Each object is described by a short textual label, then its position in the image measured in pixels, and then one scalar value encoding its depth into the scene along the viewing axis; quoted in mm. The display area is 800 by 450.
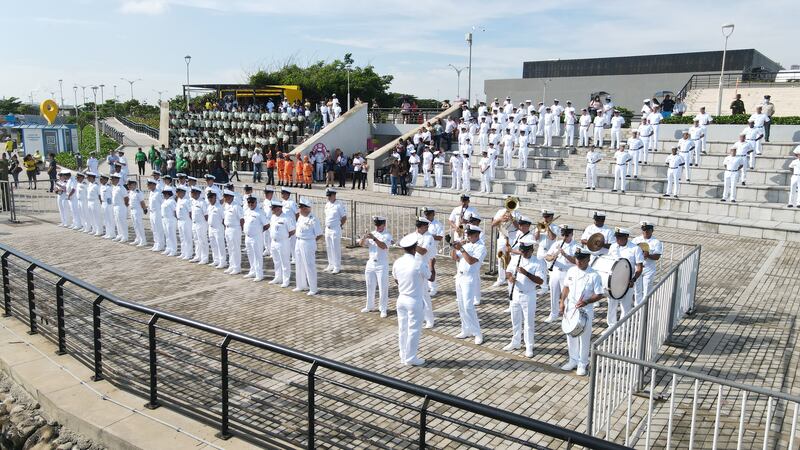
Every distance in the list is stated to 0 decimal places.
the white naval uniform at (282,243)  11727
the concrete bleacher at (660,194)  18109
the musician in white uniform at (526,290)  7938
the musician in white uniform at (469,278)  8523
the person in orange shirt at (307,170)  27812
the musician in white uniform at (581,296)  7230
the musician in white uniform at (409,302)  7730
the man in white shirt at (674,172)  19375
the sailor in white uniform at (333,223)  12383
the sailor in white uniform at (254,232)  12148
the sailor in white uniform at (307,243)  11180
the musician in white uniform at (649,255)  9406
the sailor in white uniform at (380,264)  9773
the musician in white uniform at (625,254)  8836
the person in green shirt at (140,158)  31439
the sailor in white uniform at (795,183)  17531
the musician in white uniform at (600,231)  9500
